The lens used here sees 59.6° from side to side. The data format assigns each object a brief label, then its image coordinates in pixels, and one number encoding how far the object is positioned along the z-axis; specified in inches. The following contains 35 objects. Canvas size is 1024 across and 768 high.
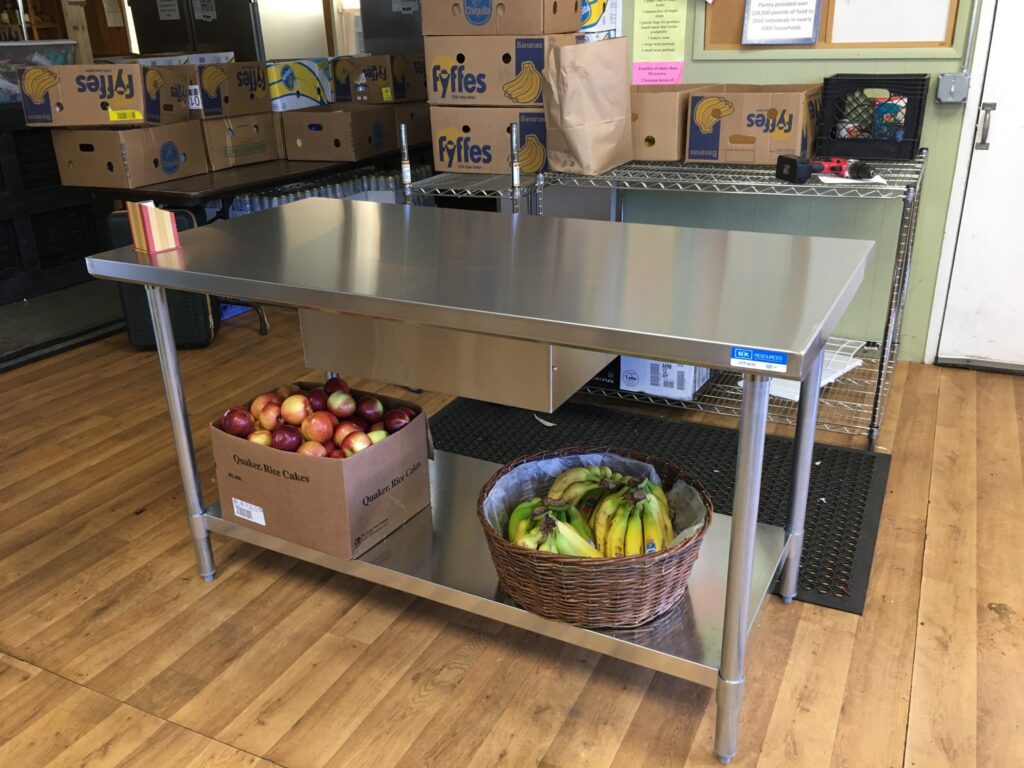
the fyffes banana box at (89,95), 132.3
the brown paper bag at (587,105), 105.0
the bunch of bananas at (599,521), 63.4
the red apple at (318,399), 78.1
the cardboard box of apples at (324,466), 70.5
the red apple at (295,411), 75.6
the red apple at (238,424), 75.5
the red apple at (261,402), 77.0
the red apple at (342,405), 77.5
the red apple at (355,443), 72.3
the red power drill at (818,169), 102.7
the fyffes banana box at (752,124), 108.9
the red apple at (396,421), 76.6
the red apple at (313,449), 71.9
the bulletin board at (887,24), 112.1
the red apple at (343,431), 73.5
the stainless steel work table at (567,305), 51.5
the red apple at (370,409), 77.9
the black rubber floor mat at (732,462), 80.7
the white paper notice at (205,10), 200.4
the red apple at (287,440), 73.1
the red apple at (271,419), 75.7
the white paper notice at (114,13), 219.3
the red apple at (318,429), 73.8
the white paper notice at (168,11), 205.9
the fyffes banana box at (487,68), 114.1
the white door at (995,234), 112.0
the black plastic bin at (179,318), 137.5
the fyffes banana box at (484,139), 117.8
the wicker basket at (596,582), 60.3
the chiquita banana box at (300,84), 155.9
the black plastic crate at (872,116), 109.2
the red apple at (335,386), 80.1
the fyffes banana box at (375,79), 161.6
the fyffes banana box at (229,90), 141.2
